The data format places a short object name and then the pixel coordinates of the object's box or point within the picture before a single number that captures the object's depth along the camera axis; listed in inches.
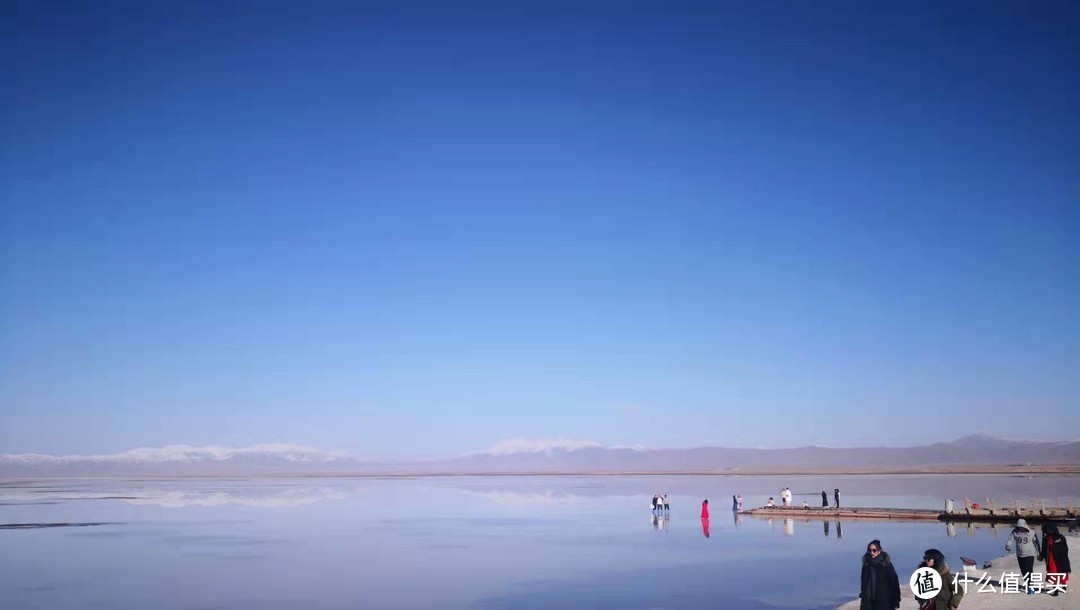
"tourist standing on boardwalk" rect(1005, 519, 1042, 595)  788.6
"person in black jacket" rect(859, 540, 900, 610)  561.9
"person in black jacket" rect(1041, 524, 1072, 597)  730.2
